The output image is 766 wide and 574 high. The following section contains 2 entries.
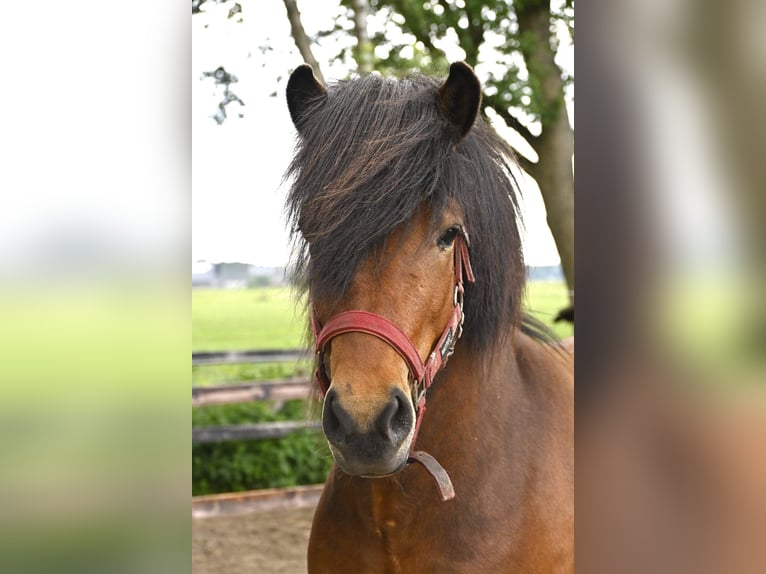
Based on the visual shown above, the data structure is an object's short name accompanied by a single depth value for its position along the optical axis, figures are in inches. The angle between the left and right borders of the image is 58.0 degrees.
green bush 239.9
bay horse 62.2
